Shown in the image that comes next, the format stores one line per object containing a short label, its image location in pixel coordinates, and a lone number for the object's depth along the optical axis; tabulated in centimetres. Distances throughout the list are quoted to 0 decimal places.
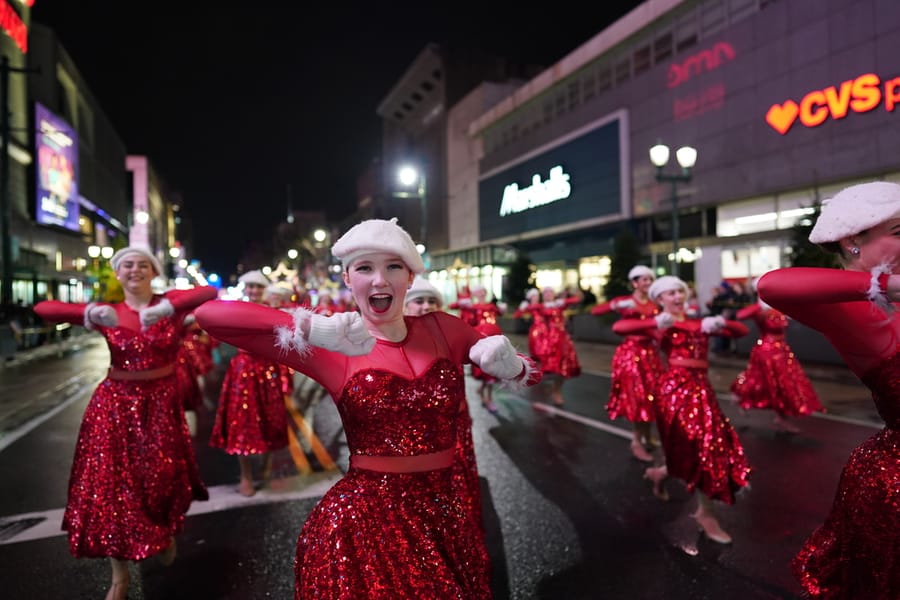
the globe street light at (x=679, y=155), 1340
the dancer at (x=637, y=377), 660
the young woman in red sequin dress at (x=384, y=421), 198
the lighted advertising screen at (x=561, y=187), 3256
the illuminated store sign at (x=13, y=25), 2681
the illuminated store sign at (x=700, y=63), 2578
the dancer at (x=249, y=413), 564
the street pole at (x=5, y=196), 1812
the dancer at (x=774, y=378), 749
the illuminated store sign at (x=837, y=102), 2025
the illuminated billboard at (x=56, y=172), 3159
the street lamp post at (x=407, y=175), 1985
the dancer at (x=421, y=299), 490
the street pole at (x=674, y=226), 1406
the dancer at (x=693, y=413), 434
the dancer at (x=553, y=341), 969
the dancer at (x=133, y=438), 355
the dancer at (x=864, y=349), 205
